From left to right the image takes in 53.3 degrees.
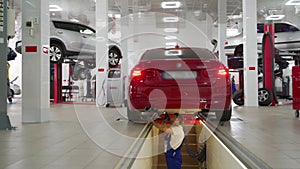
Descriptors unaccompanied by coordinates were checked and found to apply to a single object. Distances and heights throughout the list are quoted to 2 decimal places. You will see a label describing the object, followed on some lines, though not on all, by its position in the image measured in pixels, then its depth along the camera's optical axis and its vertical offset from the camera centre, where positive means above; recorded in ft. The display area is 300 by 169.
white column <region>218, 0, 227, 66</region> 38.82 +8.08
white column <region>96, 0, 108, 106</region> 30.19 +3.36
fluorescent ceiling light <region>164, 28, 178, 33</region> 62.58 +11.74
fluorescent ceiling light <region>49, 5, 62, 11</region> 42.60 +11.36
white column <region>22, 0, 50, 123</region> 17.07 +1.30
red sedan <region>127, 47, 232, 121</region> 12.31 +0.04
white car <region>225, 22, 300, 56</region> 31.93 +5.25
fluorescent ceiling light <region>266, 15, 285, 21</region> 48.07 +10.99
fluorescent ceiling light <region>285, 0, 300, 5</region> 40.29 +11.22
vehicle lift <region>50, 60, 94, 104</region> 36.47 +0.31
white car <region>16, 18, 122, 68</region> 29.71 +4.52
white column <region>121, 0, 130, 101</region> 33.96 +4.04
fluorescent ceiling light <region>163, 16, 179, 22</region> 54.39 +12.20
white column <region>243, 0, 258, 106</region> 29.30 +3.42
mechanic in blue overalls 14.71 -2.92
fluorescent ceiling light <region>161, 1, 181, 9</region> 42.93 +11.94
